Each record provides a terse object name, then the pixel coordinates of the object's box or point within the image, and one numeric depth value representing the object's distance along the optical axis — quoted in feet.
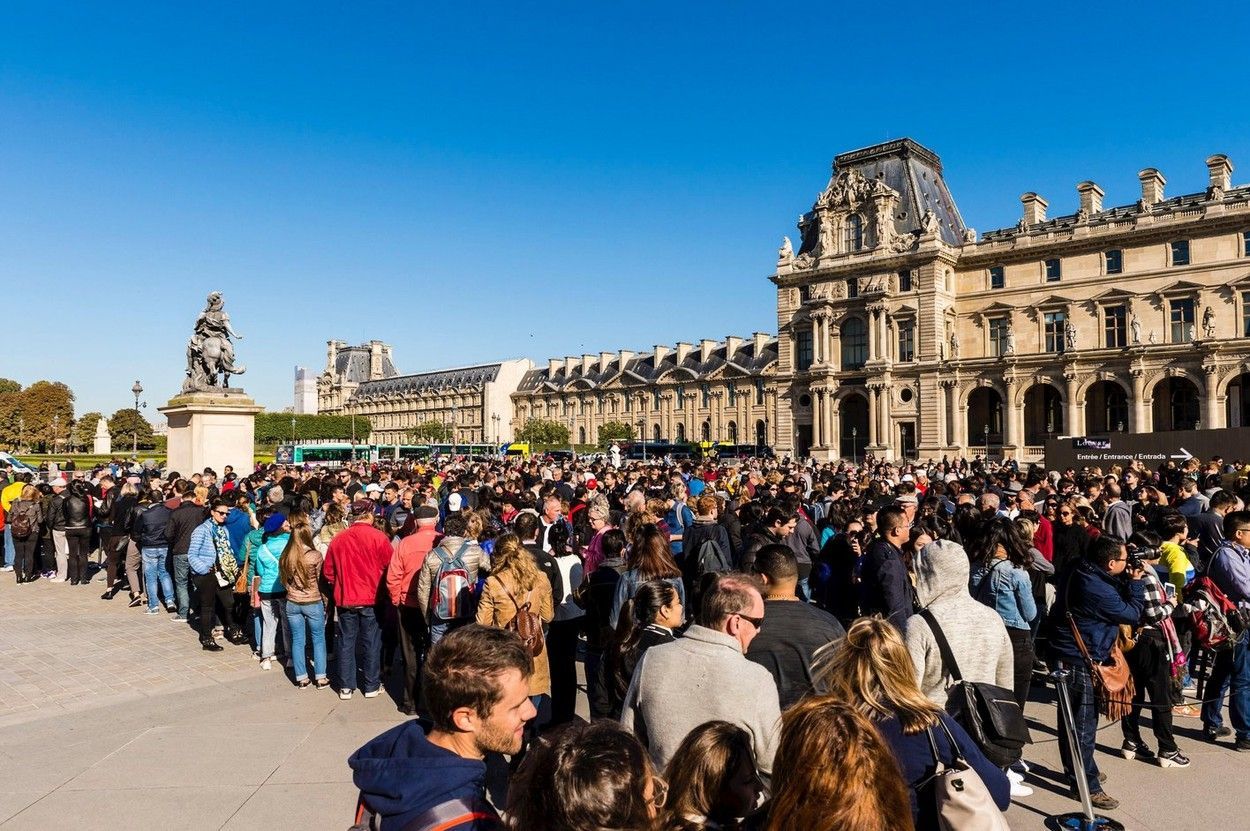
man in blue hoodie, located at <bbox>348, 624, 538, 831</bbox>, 8.08
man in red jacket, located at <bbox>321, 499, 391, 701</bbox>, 27.04
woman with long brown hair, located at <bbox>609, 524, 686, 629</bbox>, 20.59
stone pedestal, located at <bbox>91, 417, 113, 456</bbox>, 233.14
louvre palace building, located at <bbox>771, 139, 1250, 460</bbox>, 150.51
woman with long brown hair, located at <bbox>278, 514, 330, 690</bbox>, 27.81
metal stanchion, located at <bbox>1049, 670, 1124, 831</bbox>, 17.75
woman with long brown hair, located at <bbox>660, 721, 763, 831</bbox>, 8.34
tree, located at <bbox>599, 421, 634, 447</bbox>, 297.94
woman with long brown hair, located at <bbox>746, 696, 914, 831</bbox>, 7.86
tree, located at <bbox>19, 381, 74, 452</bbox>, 295.89
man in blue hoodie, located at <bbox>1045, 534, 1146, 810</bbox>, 19.34
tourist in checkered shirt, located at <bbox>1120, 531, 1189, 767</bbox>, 20.88
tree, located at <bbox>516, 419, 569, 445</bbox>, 320.09
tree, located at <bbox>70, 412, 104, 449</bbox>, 322.75
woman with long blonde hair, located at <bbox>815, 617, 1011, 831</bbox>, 9.93
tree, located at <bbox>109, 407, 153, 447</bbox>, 343.46
